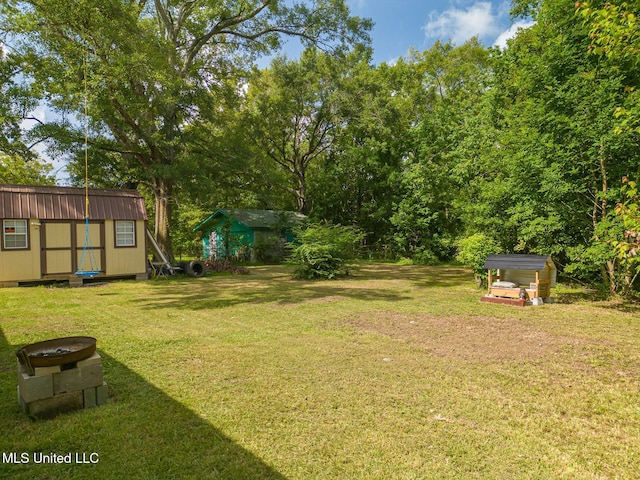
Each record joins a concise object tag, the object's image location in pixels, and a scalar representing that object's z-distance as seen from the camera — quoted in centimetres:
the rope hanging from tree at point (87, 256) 1363
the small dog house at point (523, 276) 912
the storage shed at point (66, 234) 1270
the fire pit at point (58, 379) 342
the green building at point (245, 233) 2323
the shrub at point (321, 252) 1448
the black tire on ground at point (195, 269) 1605
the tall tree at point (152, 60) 1296
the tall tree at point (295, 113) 2495
